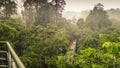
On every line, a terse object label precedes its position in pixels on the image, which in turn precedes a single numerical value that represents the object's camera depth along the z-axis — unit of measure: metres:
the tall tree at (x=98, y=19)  43.98
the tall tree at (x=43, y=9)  37.12
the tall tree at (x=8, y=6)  30.06
